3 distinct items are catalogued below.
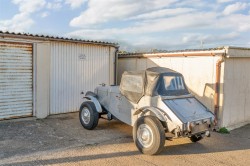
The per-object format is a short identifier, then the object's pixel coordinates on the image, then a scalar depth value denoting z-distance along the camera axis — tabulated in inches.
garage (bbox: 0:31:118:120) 341.4
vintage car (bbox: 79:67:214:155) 231.5
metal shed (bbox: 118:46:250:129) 336.5
